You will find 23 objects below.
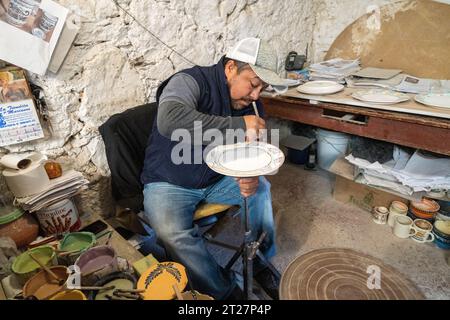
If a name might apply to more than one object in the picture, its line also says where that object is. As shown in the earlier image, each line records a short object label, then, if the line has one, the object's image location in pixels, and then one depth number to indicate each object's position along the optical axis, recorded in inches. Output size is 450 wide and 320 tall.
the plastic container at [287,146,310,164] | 101.0
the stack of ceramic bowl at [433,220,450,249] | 62.8
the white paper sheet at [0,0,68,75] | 42.3
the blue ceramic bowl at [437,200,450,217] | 66.4
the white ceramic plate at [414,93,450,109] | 52.8
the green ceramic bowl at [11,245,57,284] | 34.7
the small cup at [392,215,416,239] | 66.4
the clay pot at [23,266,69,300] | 31.2
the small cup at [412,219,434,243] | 65.4
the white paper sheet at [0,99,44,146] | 44.7
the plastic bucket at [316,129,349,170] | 84.4
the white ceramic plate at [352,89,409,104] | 57.8
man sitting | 44.5
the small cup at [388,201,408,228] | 69.2
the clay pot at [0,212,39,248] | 42.3
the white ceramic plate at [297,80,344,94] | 68.4
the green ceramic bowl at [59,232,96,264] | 37.2
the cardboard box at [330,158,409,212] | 72.6
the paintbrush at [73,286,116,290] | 30.5
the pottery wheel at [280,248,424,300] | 29.0
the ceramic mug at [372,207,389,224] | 71.8
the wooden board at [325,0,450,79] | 72.0
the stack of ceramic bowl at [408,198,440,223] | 66.3
